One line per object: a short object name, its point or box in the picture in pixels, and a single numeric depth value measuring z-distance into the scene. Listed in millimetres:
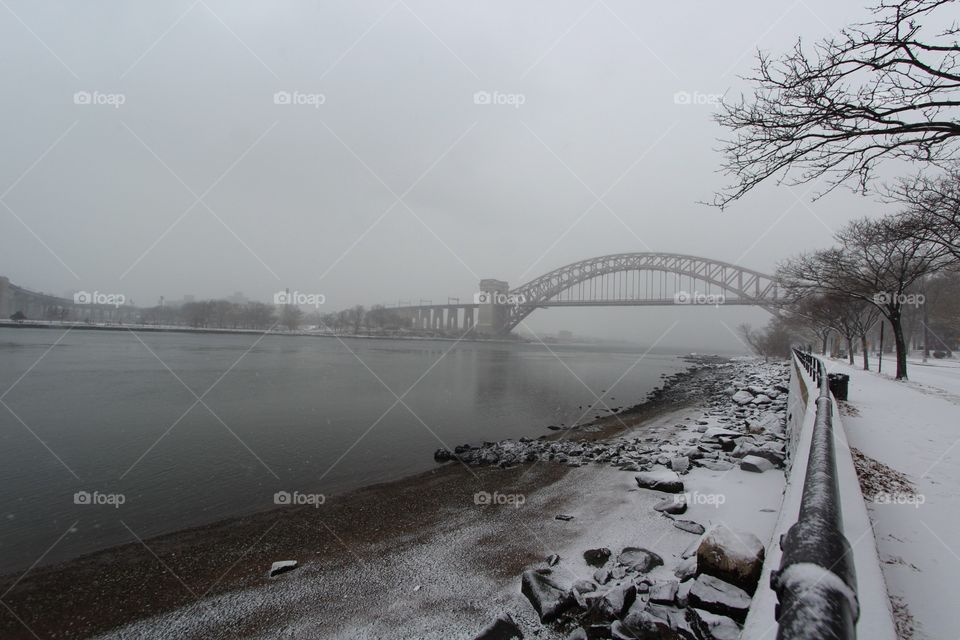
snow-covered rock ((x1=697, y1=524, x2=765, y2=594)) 3170
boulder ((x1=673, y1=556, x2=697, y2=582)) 3563
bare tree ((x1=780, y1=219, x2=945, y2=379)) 15953
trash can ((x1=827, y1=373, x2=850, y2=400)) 9531
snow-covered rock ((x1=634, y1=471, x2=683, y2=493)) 6090
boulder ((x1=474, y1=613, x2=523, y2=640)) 3245
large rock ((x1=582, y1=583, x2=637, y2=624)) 3289
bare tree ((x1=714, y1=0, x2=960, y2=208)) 4418
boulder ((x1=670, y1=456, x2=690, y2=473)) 6973
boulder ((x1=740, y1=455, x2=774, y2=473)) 6422
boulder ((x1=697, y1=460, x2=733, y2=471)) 6762
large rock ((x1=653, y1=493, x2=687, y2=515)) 5254
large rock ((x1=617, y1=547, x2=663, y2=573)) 3951
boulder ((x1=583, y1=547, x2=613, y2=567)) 4282
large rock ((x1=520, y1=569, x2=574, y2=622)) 3455
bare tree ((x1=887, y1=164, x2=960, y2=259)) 7969
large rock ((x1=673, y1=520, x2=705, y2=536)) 4695
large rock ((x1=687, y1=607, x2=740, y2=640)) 2840
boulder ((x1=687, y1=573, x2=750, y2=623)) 2945
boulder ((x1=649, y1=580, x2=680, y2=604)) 3283
